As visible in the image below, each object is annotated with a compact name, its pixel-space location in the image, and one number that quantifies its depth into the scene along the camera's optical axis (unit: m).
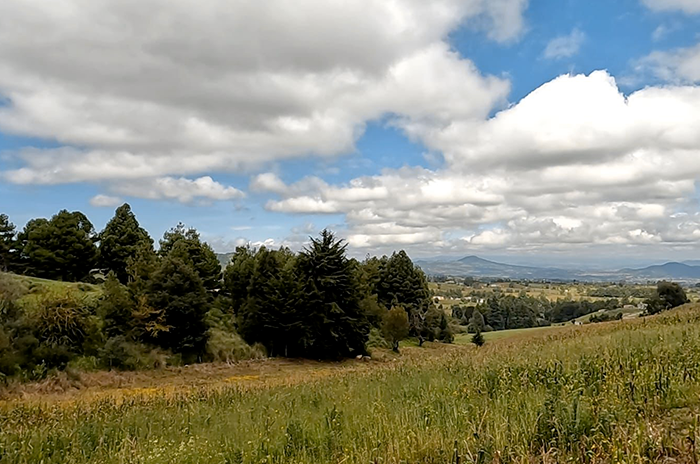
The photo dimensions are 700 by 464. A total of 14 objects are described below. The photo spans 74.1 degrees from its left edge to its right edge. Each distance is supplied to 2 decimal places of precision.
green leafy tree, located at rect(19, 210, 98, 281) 44.66
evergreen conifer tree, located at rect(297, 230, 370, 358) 39.50
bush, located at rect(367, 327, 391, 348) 52.84
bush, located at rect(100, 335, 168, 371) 27.83
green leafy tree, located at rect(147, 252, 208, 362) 32.34
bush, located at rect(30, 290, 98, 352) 26.00
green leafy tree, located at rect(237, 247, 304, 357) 38.06
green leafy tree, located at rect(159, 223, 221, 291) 42.75
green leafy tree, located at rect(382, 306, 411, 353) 48.97
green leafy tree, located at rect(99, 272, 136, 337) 29.92
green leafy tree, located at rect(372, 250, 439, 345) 64.38
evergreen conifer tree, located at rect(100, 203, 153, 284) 48.41
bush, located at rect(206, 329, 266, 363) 34.50
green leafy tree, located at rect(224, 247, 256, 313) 42.97
